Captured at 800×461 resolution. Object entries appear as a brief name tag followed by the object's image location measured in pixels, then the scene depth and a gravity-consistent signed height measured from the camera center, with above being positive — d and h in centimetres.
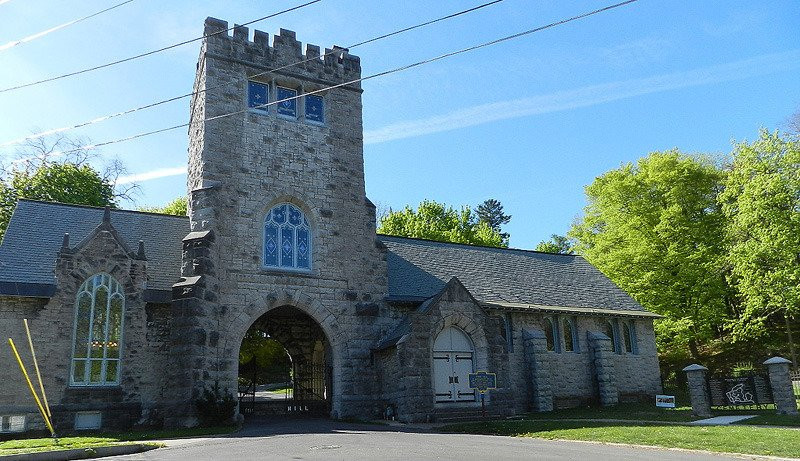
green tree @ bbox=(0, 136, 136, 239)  3866 +1313
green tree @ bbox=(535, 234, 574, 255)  6003 +1386
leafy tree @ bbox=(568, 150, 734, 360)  3526 +809
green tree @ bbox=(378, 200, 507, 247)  4988 +1293
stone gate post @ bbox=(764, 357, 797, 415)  1850 -15
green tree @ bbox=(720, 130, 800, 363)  3097 +746
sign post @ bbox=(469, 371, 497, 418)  2003 +31
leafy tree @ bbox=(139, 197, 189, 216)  4756 +1428
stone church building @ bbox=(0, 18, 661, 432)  1848 +324
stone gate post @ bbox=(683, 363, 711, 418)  1964 -19
